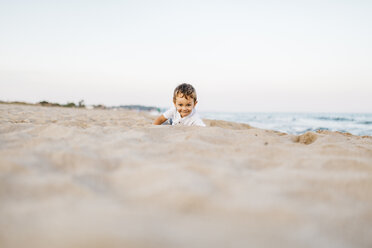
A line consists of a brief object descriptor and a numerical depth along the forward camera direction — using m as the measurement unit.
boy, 3.52
